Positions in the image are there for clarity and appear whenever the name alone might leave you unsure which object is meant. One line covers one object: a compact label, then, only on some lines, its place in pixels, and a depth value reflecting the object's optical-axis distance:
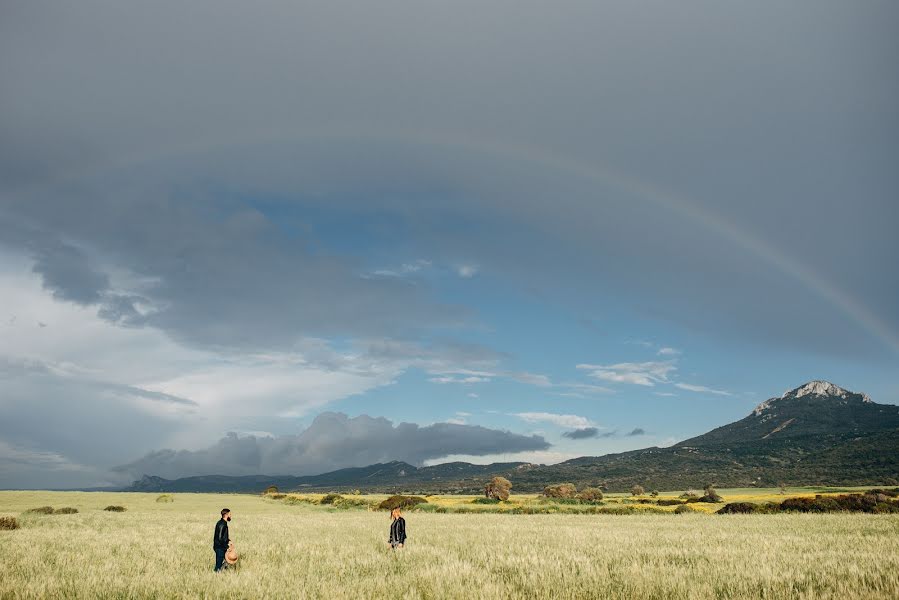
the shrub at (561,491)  80.50
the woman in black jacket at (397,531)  17.86
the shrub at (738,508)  47.43
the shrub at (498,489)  83.00
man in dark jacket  14.73
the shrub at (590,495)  74.38
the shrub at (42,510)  46.03
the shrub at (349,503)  72.32
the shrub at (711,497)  68.25
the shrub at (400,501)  62.38
